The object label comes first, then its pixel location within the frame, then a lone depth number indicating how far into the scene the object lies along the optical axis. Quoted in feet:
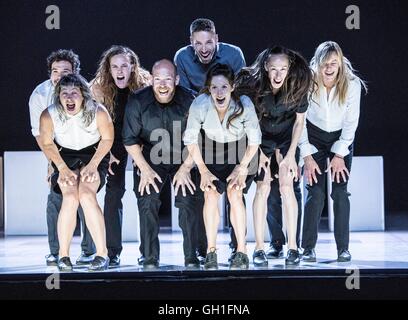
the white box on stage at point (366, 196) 30.32
